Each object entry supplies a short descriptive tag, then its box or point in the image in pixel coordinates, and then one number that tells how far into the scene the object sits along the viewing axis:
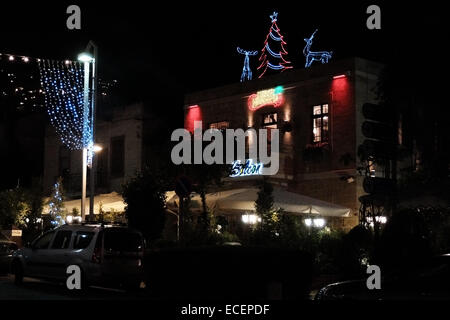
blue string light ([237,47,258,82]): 29.15
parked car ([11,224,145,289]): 15.45
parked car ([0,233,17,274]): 19.86
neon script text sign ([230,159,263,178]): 24.78
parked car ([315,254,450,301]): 8.65
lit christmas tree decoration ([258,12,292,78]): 27.72
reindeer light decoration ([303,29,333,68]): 26.67
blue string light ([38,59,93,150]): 24.80
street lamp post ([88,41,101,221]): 22.62
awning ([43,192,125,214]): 25.88
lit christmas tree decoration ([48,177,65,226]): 28.66
